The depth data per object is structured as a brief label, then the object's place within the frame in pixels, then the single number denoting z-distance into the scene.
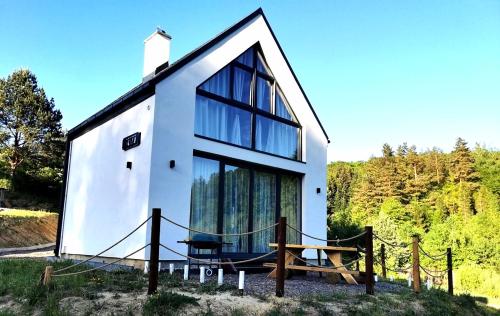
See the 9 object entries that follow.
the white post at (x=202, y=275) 6.91
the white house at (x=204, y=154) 8.87
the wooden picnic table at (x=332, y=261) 7.82
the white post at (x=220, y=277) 6.68
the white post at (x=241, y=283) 6.00
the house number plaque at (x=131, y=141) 9.08
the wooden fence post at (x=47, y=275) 5.94
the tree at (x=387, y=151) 45.78
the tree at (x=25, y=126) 29.27
